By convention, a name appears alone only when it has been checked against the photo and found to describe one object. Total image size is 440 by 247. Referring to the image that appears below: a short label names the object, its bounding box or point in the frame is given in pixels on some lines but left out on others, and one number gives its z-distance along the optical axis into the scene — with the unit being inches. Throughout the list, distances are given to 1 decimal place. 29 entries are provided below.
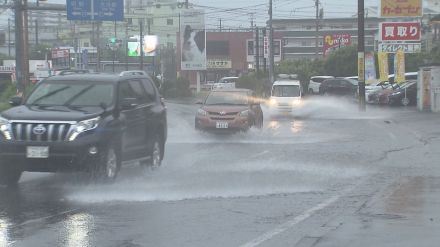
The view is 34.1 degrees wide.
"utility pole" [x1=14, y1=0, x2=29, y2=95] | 1144.2
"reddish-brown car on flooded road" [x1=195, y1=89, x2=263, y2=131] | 851.4
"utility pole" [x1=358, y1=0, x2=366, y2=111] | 1343.5
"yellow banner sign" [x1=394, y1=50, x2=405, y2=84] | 1841.8
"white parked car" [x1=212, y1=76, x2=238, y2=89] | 2637.8
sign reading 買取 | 1731.1
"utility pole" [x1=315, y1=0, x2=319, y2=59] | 3486.7
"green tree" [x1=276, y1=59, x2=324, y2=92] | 2647.6
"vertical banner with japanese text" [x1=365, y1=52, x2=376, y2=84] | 2230.9
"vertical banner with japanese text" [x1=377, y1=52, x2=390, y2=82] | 2053.4
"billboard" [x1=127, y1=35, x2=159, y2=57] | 3139.8
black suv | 431.8
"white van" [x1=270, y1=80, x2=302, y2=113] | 1299.2
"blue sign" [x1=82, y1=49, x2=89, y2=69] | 2389.8
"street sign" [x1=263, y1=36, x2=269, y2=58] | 2810.0
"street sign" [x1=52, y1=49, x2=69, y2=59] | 3555.4
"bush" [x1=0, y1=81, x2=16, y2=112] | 1562.0
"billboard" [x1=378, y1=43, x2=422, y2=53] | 1739.7
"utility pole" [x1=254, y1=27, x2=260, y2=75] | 2645.2
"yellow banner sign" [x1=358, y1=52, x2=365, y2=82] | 1338.6
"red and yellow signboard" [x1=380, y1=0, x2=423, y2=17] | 1727.4
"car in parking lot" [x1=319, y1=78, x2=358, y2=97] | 2167.8
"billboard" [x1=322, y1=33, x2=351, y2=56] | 3567.9
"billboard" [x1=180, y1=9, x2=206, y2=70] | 2306.8
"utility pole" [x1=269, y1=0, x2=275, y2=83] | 2217.3
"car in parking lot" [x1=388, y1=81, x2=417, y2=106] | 1678.2
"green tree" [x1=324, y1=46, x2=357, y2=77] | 2674.7
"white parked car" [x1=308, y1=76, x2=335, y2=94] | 2397.9
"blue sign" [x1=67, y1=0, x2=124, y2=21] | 1299.2
